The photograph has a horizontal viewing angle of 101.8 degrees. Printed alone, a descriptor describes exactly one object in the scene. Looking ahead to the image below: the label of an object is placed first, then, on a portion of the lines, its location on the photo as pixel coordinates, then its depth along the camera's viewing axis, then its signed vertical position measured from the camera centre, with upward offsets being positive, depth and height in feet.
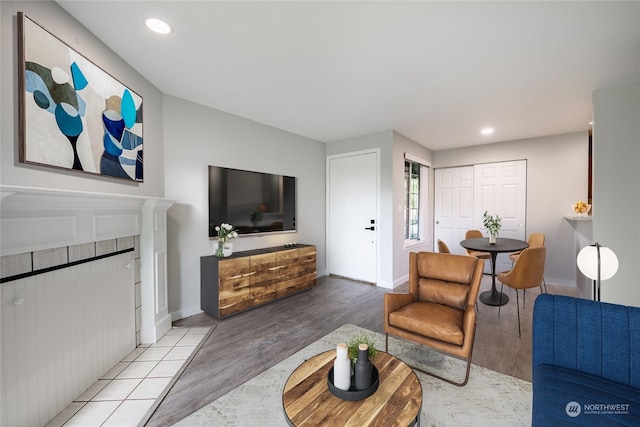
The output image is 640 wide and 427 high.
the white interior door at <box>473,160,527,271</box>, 15.48 +0.76
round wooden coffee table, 3.63 -2.95
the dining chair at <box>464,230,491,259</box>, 15.11 -1.51
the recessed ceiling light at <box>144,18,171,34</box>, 5.83 +4.22
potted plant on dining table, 12.01 -0.93
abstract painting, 4.82 +2.21
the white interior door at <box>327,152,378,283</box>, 14.58 -0.40
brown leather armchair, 6.21 -2.73
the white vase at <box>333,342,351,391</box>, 4.17 -2.61
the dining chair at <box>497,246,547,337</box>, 9.61 -2.30
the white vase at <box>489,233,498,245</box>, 11.93 -1.38
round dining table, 10.93 -1.70
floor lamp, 5.46 -1.17
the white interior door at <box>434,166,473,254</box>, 17.34 +0.24
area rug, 5.18 -4.22
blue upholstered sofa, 3.63 -2.64
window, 16.52 +0.49
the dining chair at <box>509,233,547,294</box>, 12.94 -1.65
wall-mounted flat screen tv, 10.84 +0.37
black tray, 4.05 -2.90
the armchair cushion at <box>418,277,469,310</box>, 7.30 -2.45
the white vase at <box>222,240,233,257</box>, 10.35 -1.61
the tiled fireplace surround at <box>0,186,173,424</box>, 4.36 -0.61
